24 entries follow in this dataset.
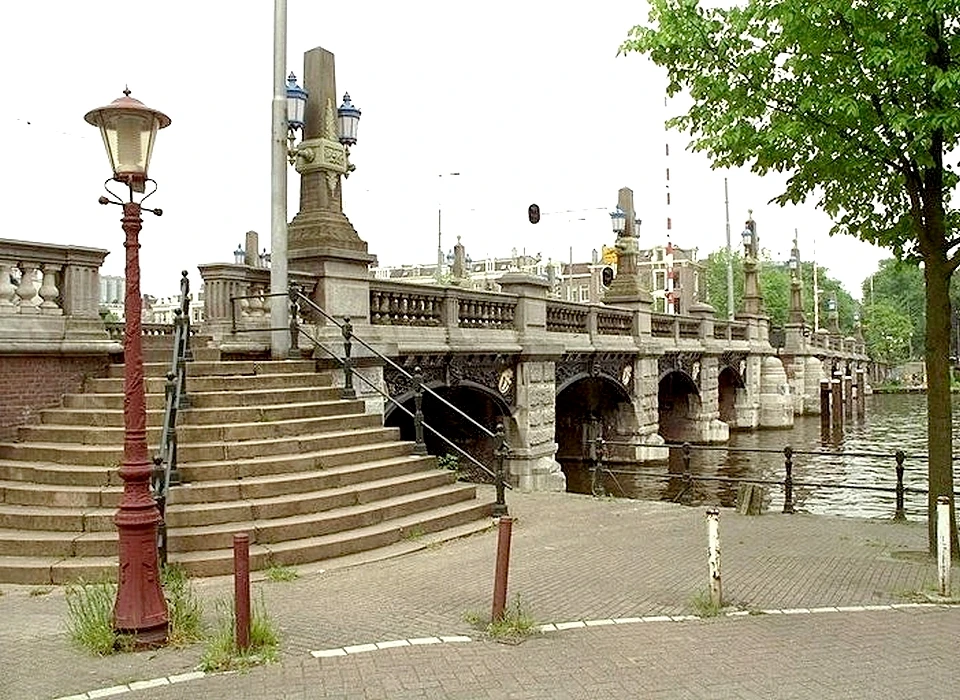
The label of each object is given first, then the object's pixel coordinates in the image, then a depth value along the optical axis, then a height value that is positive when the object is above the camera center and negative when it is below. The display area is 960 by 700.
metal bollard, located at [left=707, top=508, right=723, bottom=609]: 7.03 -1.49
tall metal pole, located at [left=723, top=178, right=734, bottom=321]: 42.74 +4.95
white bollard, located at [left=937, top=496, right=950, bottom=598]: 7.57 -1.52
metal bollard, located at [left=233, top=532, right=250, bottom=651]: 5.61 -1.39
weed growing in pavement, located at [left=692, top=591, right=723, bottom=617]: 6.94 -1.90
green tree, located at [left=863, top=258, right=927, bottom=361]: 112.75 +9.51
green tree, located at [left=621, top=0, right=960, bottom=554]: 8.70 +2.72
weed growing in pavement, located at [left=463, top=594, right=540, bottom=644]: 6.23 -1.85
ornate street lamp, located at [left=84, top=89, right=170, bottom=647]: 5.95 -0.41
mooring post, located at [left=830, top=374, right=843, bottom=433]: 45.32 -1.89
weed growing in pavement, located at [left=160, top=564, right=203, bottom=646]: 6.00 -1.73
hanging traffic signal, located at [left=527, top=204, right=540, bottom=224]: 31.73 +5.64
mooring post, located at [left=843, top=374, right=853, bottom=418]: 52.88 -1.80
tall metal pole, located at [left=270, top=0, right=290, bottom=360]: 12.14 +2.82
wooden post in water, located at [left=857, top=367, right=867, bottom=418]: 54.73 -1.80
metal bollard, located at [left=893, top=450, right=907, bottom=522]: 12.51 -1.87
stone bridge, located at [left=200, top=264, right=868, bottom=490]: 13.10 +0.27
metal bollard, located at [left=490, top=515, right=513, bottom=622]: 6.40 -1.46
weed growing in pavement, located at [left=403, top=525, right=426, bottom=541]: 9.59 -1.79
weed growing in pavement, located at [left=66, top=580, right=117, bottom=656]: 5.75 -1.69
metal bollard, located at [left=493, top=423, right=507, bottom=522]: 10.83 -1.36
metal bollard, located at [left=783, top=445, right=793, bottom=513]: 12.95 -1.83
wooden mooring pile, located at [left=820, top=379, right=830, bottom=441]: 44.30 -1.73
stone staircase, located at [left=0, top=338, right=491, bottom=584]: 8.15 -1.16
